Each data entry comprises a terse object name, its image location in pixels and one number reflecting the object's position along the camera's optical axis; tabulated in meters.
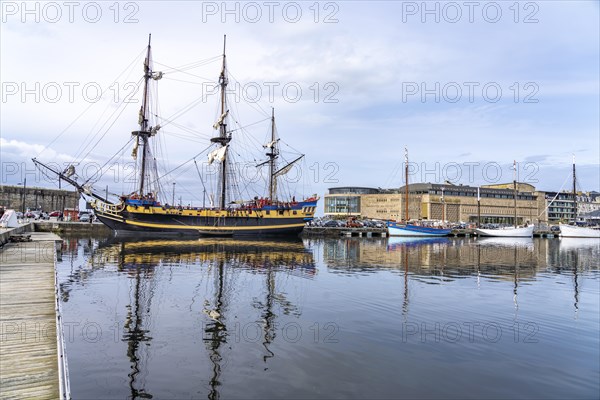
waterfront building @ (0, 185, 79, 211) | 93.25
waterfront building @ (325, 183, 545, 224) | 144.00
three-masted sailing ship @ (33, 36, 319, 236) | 63.88
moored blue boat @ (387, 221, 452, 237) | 87.94
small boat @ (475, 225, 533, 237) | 95.44
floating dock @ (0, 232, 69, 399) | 7.27
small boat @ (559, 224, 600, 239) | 101.75
